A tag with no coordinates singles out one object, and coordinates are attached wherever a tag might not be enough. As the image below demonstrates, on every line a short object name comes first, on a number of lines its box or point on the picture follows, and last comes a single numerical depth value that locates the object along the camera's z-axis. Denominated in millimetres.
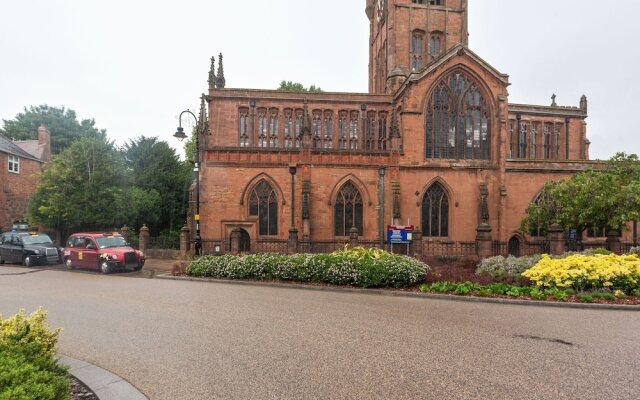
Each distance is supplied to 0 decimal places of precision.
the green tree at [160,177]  35094
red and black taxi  16406
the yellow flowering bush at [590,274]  10945
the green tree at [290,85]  42769
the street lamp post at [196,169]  17906
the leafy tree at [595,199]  17844
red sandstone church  23984
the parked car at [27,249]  18859
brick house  32062
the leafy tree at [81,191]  24250
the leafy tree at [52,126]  46097
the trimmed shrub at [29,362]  3160
